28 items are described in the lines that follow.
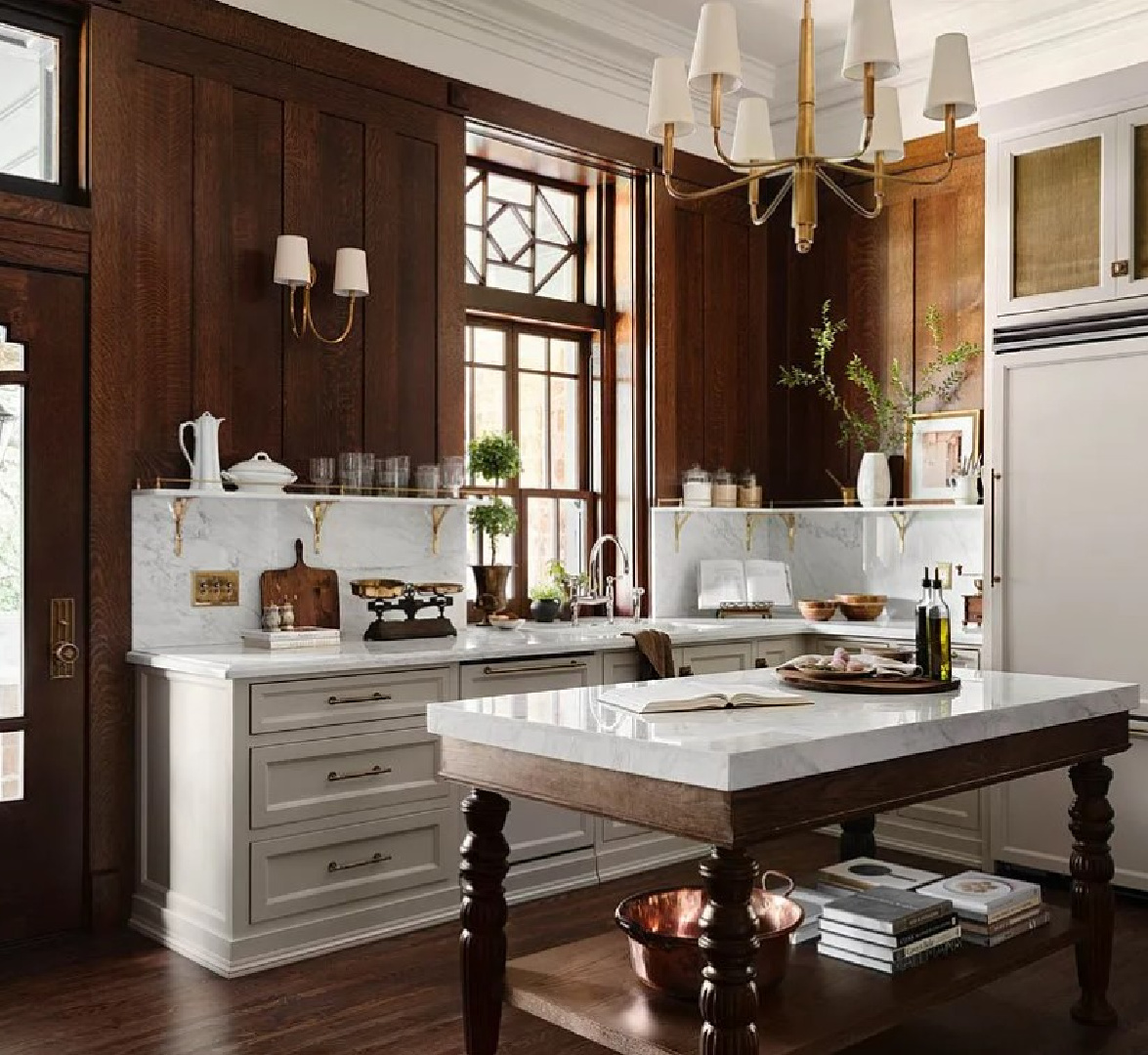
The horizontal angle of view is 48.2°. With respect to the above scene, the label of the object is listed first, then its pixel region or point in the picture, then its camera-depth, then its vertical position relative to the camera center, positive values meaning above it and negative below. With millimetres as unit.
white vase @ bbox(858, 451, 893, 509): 6023 +208
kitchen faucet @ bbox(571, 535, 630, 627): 5676 -294
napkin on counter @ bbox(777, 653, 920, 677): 3191 -361
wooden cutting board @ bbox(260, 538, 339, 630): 4730 -245
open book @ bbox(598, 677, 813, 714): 2805 -398
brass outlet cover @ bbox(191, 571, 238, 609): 4551 -229
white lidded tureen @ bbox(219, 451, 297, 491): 4492 +179
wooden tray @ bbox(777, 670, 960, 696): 3064 -386
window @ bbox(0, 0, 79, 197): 4215 +1423
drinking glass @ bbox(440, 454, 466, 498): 5113 +203
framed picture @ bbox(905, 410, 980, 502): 5836 +351
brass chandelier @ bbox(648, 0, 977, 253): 3291 +1185
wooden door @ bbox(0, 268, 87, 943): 4117 -245
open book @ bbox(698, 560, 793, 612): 6105 -280
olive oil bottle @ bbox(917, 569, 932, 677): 3162 -260
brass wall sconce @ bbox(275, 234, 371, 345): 4629 +921
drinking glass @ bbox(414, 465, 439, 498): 5066 +178
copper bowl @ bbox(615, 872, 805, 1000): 2773 -946
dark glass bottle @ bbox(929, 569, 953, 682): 3156 -288
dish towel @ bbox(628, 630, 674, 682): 4953 -503
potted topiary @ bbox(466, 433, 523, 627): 5402 +62
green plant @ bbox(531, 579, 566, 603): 5609 -297
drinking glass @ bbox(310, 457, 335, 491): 4781 +198
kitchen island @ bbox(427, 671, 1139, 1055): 2365 -548
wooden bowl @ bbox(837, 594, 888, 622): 5871 -375
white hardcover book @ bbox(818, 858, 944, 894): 3400 -955
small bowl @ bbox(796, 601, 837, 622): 5875 -392
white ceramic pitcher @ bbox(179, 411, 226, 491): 4418 +241
